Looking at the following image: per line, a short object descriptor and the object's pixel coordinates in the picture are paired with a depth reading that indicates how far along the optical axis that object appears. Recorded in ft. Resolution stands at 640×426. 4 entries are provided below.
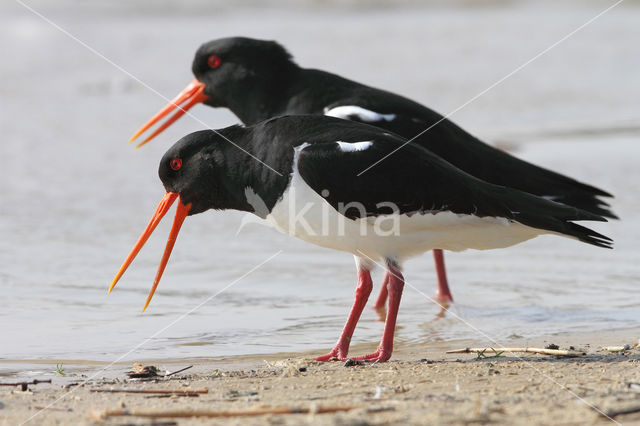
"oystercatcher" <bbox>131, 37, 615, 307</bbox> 38.75
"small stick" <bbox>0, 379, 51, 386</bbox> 27.43
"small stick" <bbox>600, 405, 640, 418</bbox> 22.45
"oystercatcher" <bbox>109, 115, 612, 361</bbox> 30.83
